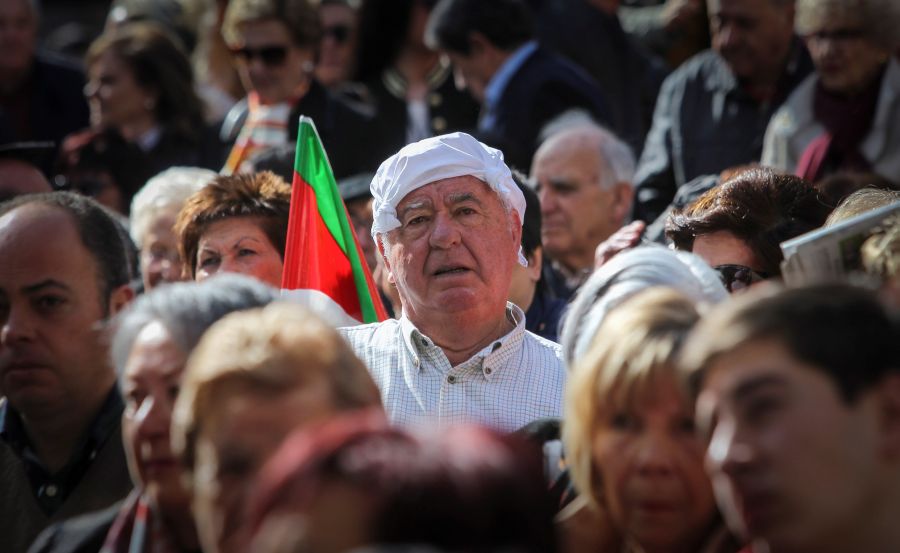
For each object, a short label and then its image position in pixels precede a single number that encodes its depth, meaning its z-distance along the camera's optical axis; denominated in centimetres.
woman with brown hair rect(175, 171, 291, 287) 1062
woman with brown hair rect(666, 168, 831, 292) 887
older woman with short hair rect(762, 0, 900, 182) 1275
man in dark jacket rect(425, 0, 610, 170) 1472
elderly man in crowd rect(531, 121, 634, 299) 1348
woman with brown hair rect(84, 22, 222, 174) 1678
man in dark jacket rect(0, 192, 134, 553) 887
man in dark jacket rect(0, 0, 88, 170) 1795
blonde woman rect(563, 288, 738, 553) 600
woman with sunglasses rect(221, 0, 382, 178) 1535
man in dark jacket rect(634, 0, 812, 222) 1398
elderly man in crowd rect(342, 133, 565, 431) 948
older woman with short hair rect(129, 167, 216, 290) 1219
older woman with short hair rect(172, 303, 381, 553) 582
